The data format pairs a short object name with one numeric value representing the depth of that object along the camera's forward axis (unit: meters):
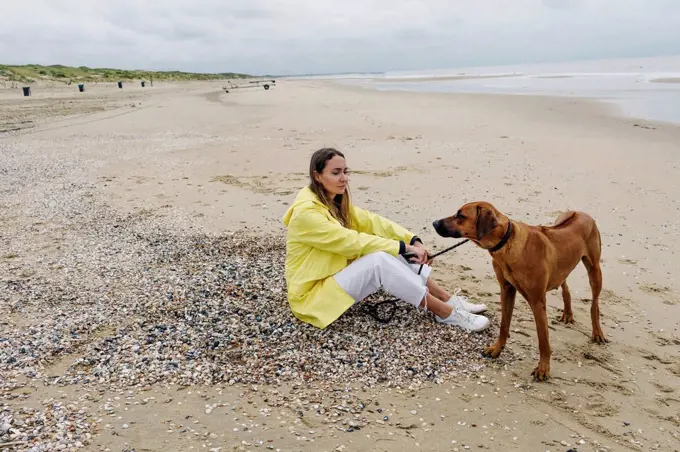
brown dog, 4.06
